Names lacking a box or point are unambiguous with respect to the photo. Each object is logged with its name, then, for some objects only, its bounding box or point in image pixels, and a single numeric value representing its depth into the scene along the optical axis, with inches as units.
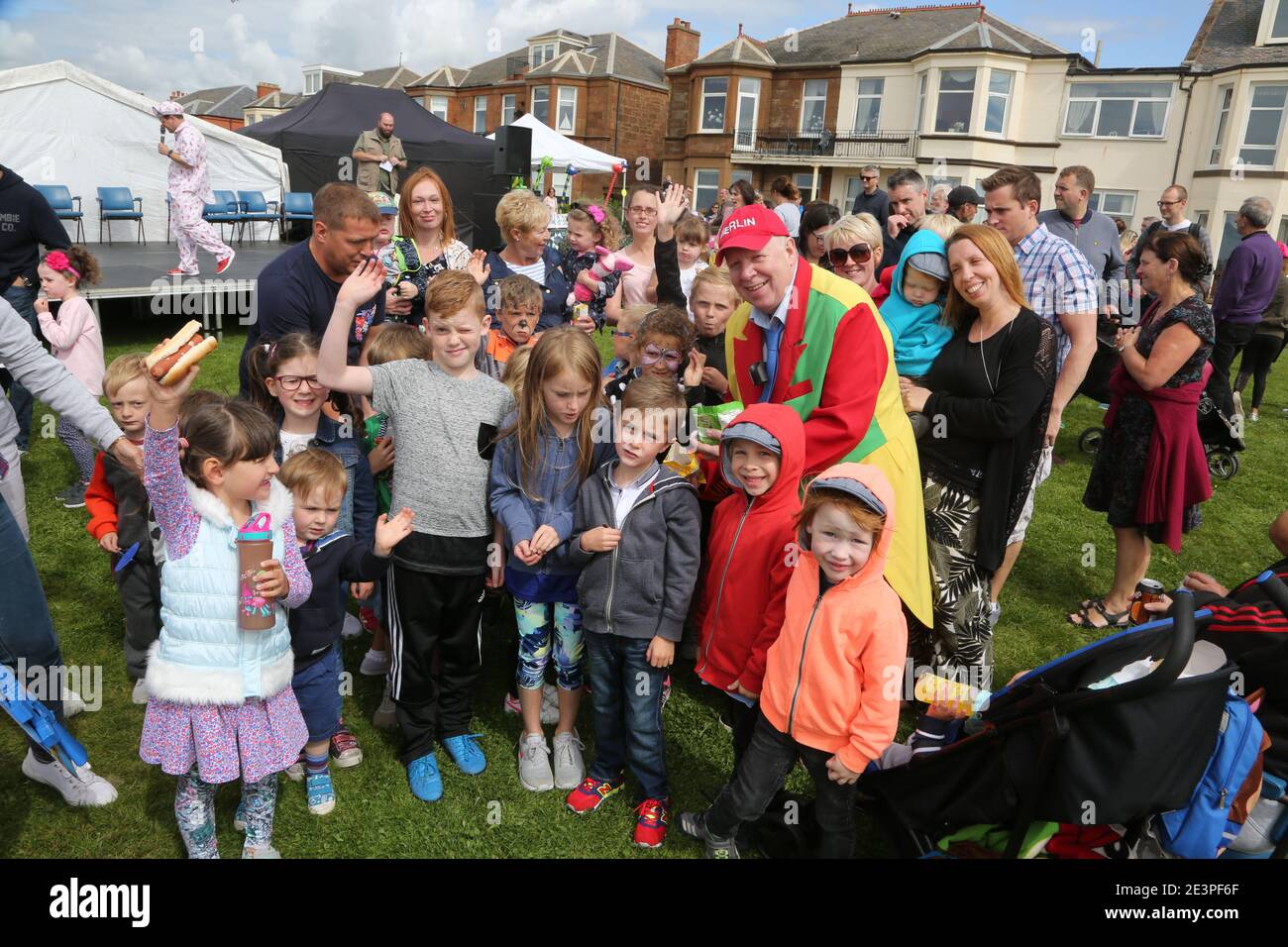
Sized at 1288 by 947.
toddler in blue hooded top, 138.4
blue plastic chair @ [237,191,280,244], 695.7
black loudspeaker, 573.6
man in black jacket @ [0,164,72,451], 238.1
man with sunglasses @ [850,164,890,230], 388.8
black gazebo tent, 770.8
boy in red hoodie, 113.0
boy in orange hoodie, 102.0
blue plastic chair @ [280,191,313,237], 738.8
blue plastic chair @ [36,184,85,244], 570.3
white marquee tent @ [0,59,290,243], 594.5
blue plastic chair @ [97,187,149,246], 613.6
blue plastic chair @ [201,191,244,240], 671.8
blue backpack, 91.3
